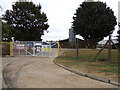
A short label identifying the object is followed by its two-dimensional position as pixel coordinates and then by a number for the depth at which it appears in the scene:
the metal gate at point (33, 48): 22.47
